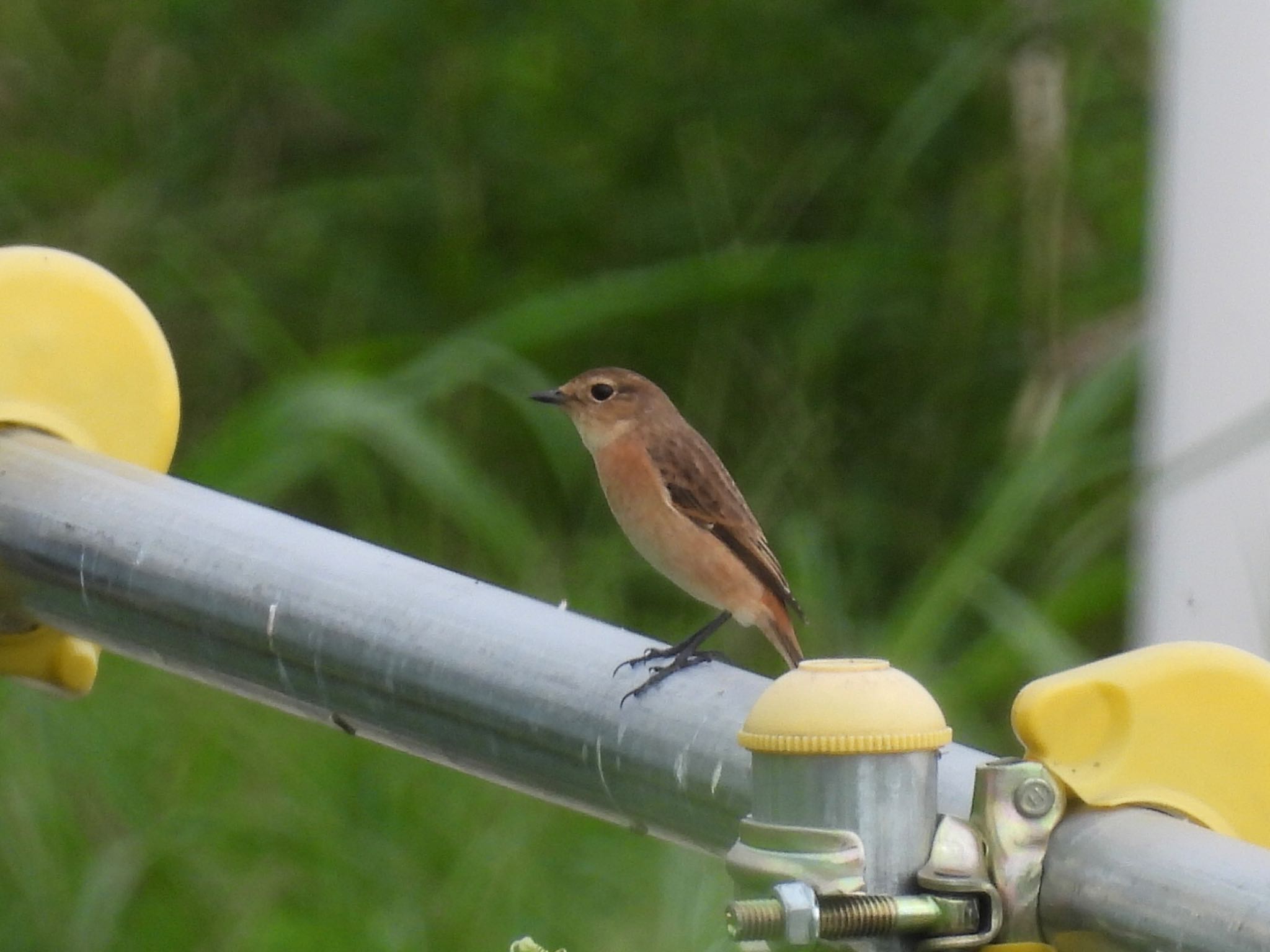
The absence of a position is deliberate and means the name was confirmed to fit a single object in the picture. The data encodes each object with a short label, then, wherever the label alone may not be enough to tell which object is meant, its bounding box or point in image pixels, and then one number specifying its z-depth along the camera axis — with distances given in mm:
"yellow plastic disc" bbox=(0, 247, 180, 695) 6688
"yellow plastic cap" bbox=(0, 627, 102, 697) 6694
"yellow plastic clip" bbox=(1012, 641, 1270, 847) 6299
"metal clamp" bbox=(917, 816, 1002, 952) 6277
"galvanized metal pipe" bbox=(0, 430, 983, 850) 6399
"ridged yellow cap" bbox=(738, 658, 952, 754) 6287
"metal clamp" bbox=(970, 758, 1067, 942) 6277
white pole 9854
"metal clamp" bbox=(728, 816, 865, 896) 6284
